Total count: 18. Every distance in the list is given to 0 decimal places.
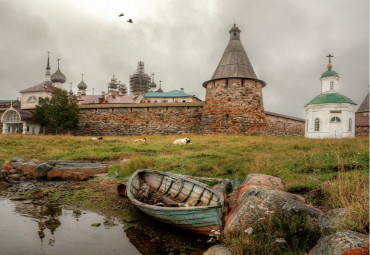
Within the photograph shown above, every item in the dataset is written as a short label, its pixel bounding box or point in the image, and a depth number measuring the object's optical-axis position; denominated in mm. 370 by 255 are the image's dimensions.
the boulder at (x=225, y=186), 6598
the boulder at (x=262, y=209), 3951
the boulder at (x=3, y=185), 8609
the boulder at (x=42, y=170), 9938
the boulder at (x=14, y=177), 9766
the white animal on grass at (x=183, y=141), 15372
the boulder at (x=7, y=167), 10520
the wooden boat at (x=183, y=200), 4520
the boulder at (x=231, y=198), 5863
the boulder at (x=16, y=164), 10638
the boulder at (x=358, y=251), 2397
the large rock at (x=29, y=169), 10023
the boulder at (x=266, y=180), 6043
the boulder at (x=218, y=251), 3678
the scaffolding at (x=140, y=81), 67375
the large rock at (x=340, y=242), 2775
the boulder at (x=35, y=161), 11536
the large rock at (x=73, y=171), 9710
